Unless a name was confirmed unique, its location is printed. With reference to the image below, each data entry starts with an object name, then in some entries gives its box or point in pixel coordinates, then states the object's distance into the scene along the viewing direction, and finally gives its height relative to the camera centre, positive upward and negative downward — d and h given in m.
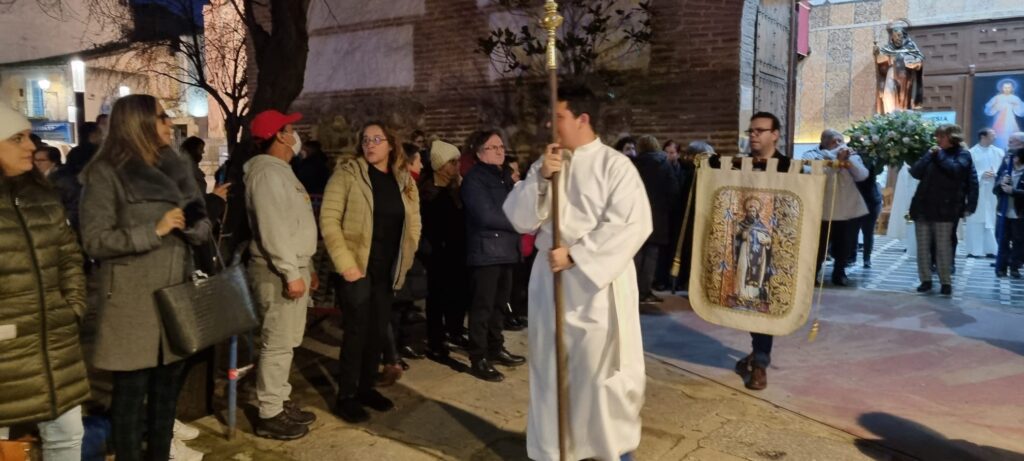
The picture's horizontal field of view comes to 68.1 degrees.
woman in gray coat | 3.13 -0.32
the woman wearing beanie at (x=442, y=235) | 5.79 -0.55
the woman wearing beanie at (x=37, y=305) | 2.77 -0.53
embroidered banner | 4.76 -0.54
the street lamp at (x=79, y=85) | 10.35 +1.10
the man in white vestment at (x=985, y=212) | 10.97 -0.72
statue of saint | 14.55 +1.75
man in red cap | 3.92 -0.49
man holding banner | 4.85 +0.02
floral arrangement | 9.95 +0.29
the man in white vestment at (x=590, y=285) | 3.36 -0.56
